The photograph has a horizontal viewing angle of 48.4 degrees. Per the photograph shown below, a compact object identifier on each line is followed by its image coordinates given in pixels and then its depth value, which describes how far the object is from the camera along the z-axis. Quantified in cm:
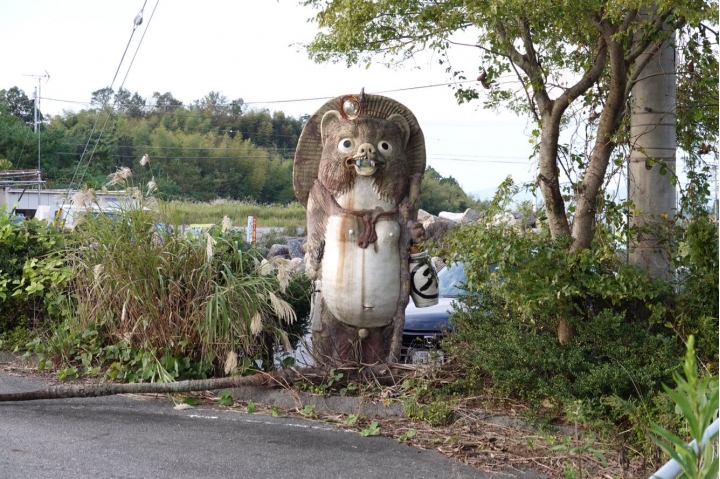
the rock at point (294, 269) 631
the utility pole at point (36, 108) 3354
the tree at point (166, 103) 4322
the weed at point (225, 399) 623
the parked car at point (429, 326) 662
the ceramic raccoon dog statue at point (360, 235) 647
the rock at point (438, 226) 1899
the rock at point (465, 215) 2481
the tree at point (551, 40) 535
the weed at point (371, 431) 544
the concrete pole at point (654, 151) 624
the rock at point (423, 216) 2316
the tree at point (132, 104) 4238
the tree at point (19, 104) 4049
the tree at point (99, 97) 4022
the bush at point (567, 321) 524
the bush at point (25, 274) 746
